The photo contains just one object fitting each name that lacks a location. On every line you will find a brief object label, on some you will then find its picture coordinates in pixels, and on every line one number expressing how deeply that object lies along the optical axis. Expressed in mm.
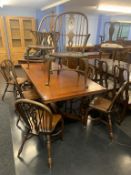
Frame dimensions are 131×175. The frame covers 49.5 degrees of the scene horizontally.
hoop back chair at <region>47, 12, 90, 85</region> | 1783
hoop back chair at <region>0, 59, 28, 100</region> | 2881
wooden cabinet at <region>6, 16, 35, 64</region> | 5262
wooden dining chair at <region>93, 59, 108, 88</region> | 2652
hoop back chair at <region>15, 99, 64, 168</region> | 1349
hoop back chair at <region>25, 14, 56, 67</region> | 2323
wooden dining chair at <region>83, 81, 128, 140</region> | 1965
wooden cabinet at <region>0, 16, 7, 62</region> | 5152
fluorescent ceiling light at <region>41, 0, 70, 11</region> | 3709
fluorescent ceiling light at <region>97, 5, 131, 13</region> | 4545
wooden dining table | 1583
